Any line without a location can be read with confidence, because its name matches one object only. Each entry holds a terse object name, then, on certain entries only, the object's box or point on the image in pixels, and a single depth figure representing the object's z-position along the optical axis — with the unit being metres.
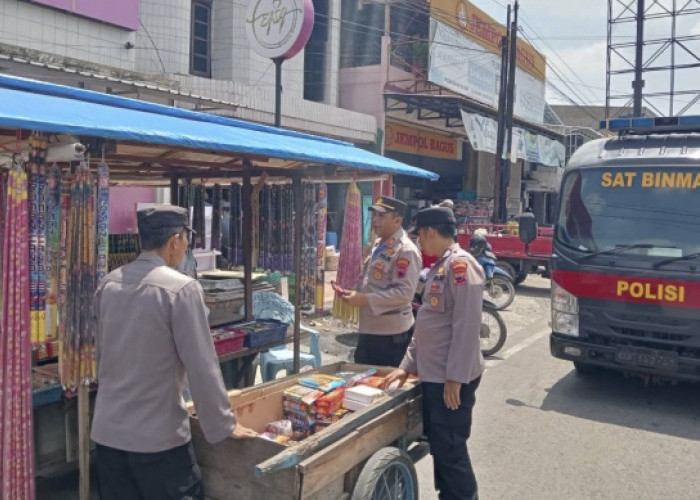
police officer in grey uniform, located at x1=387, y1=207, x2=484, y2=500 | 3.21
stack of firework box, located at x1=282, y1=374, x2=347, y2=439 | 3.29
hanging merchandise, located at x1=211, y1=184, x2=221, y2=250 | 5.97
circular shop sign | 7.92
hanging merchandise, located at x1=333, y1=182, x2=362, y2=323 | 5.49
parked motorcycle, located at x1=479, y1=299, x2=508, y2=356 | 7.52
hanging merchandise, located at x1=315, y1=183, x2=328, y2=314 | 5.57
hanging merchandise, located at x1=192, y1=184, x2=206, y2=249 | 5.99
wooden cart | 2.49
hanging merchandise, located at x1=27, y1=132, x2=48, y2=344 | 2.88
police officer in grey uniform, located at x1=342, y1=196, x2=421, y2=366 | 4.14
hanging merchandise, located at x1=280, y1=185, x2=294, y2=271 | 5.63
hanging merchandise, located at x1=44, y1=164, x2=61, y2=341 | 3.00
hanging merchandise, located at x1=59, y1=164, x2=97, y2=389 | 3.04
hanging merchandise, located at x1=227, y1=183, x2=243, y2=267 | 5.77
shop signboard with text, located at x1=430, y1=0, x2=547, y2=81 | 15.70
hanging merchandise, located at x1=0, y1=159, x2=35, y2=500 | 2.71
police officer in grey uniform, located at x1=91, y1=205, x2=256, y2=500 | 2.36
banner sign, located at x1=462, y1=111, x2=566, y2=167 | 15.86
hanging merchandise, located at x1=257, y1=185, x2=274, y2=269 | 5.64
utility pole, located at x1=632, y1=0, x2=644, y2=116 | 18.42
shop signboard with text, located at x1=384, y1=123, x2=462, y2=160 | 17.02
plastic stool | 5.52
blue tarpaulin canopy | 2.63
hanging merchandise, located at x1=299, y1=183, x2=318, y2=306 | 5.43
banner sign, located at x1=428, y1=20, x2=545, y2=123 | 15.42
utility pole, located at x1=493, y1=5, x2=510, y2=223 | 15.93
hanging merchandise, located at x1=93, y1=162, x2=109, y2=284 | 3.08
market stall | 2.72
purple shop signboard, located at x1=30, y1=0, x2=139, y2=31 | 8.40
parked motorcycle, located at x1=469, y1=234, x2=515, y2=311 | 8.86
